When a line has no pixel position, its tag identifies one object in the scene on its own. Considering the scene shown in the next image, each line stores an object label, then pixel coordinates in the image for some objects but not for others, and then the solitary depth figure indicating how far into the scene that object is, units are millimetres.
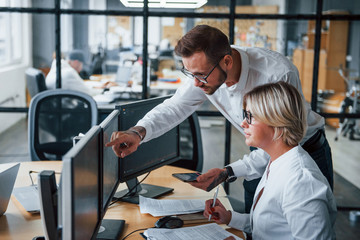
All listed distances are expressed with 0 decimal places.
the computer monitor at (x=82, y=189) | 958
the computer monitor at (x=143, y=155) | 1807
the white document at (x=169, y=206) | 1727
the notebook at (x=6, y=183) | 1564
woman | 1296
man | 1781
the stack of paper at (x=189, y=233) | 1479
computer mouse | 1575
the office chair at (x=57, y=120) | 2707
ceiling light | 2682
